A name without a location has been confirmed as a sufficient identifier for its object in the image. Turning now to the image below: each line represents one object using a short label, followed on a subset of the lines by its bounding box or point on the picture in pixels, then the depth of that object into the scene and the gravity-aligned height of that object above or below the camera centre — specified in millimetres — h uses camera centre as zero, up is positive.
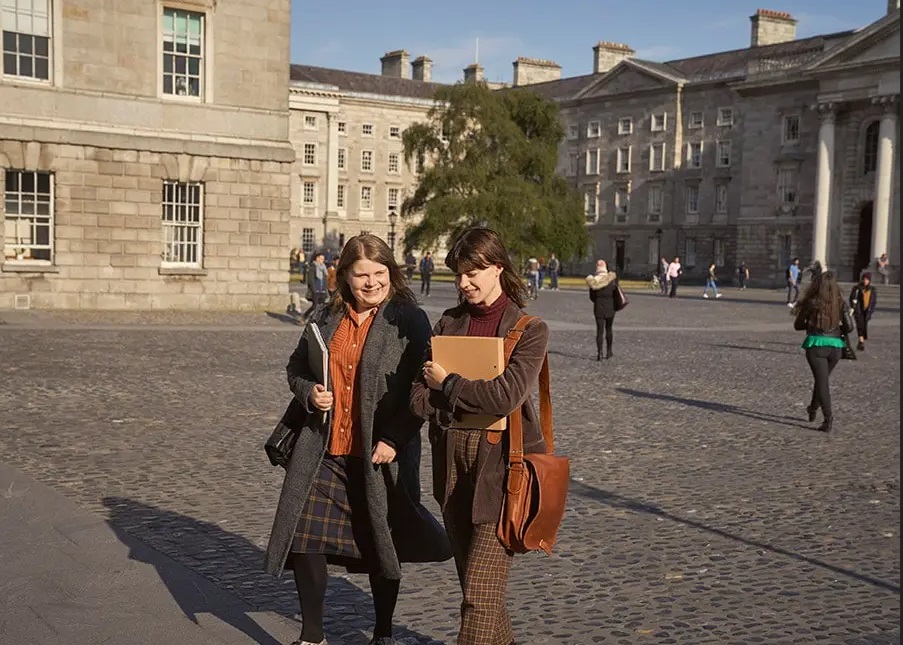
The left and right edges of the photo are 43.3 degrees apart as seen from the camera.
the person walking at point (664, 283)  52953 -1333
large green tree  50062 +3472
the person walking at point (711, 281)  49200 -1132
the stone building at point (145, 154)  25109 +2134
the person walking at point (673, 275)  47844 -874
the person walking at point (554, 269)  55344 -792
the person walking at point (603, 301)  18688 -779
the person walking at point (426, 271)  43094 -764
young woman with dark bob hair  4125 -641
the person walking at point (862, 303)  19828 -805
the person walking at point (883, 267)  56562 -461
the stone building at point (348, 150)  87000 +7915
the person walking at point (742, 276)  62919 -1120
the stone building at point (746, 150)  61781 +6691
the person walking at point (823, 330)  11766 -767
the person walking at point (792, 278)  44488 -855
